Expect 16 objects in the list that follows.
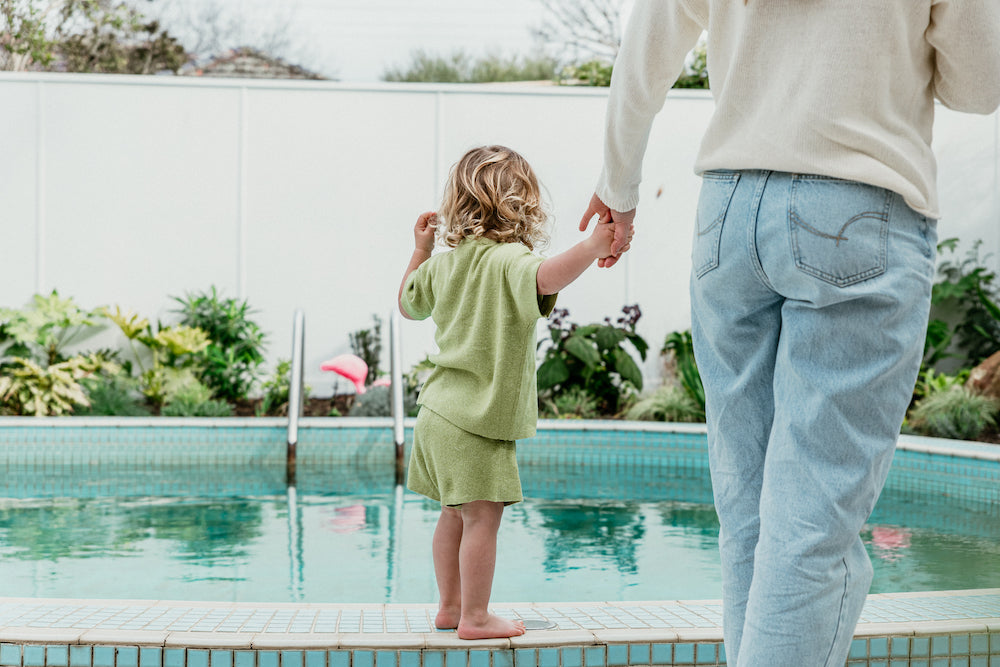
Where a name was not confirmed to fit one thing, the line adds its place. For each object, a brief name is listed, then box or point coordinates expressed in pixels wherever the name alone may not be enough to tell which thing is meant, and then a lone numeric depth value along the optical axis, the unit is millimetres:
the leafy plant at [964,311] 6957
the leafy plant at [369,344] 7324
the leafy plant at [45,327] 6871
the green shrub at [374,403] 6316
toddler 1908
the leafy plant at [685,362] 6348
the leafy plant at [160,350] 6688
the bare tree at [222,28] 11516
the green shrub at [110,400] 6305
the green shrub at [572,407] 6443
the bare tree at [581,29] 11680
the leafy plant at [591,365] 6578
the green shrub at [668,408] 6270
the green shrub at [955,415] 5582
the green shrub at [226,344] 6902
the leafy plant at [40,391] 6195
